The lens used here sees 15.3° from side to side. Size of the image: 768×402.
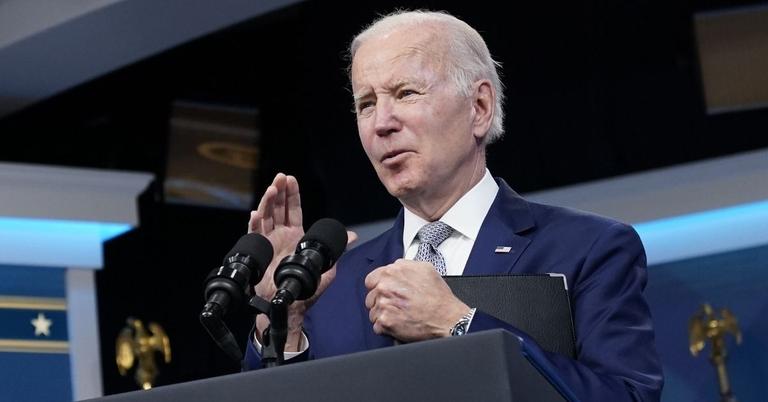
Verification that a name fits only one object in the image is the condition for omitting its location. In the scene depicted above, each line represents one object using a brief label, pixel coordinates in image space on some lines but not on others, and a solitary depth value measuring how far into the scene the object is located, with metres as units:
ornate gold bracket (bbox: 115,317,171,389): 10.68
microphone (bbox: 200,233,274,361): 3.77
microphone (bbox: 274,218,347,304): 3.81
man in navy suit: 4.18
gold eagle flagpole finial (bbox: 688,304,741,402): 10.60
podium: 3.08
